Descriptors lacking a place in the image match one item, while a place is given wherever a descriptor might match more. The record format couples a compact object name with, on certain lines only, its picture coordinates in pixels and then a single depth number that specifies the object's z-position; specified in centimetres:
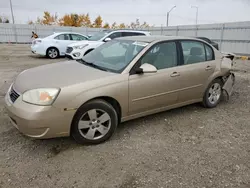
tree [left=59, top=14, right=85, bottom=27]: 5466
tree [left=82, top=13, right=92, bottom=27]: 5644
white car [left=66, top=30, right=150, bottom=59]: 981
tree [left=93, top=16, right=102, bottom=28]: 5899
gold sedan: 278
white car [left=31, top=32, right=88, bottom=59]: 1191
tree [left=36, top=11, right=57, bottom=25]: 5684
